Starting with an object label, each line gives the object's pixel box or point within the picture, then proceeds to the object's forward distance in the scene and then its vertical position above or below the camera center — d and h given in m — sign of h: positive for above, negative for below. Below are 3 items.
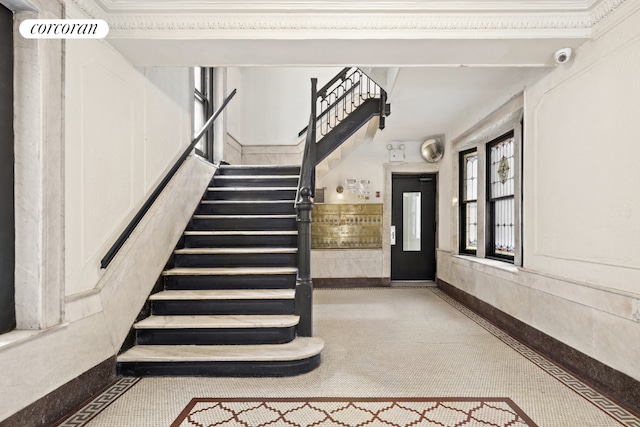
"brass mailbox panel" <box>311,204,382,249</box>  6.43 -0.13
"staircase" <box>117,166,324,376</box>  2.64 -0.72
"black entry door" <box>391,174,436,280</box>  6.70 -0.16
